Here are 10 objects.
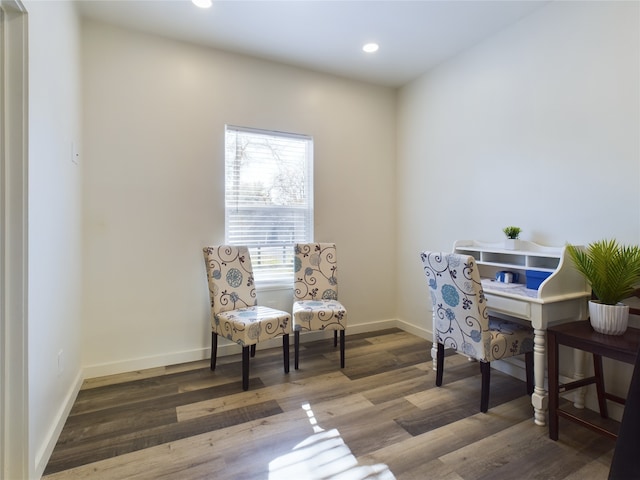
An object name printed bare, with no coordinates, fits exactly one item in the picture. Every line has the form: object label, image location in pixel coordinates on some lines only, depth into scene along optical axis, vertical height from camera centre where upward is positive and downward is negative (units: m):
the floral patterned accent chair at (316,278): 2.92 -0.38
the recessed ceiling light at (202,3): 2.28 +1.70
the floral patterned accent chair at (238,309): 2.38 -0.60
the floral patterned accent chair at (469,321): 1.97 -0.54
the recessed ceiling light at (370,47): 2.85 +1.73
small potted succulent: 2.40 +0.02
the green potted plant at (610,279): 1.72 -0.22
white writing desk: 1.91 -0.36
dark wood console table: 1.58 -0.57
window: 3.01 +0.42
